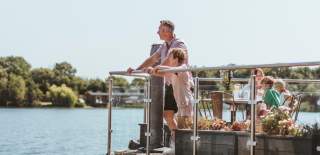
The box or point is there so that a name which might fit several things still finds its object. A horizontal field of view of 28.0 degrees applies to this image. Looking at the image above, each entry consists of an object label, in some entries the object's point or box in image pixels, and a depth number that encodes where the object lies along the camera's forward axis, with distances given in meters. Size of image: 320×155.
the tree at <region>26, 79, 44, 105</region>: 121.38
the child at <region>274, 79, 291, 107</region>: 8.40
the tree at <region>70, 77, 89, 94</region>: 126.06
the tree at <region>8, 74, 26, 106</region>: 117.31
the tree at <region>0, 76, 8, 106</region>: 118.19
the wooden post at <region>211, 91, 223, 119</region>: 8.51
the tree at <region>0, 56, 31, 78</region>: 122.31
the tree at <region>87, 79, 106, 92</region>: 122.31
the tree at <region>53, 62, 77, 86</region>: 126.57
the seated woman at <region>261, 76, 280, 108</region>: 7.93
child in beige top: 7.14
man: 7.63
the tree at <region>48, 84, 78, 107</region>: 121.81
